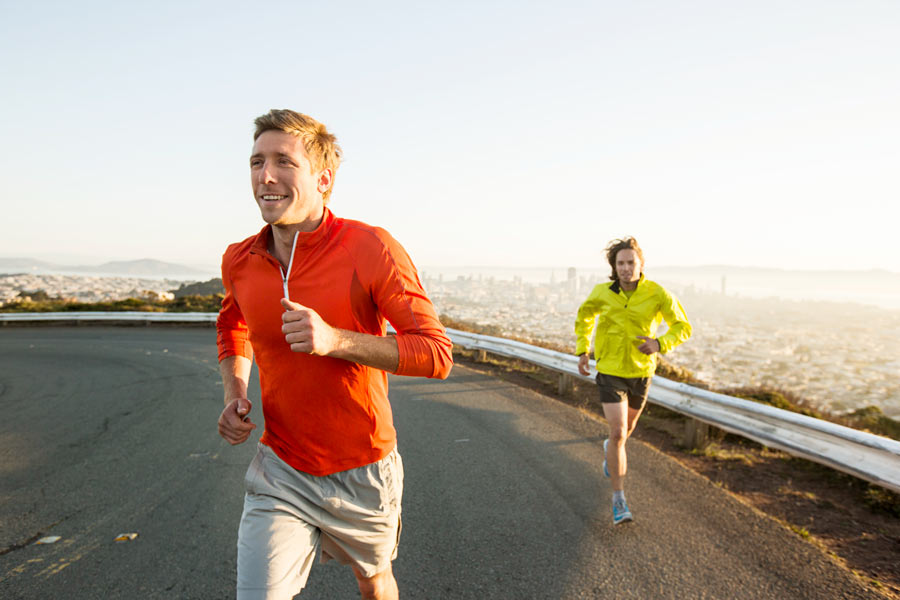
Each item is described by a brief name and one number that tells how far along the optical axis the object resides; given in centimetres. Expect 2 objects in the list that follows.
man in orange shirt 186
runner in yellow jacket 433
